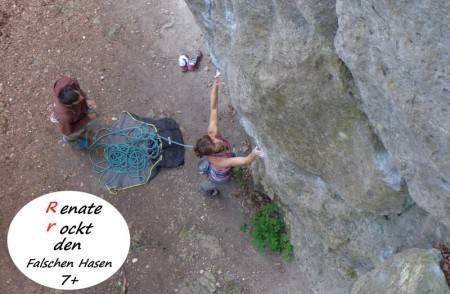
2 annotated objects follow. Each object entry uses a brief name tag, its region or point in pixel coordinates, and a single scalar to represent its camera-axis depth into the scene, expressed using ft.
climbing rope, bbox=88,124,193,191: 22.99
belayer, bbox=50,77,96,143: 20.90
